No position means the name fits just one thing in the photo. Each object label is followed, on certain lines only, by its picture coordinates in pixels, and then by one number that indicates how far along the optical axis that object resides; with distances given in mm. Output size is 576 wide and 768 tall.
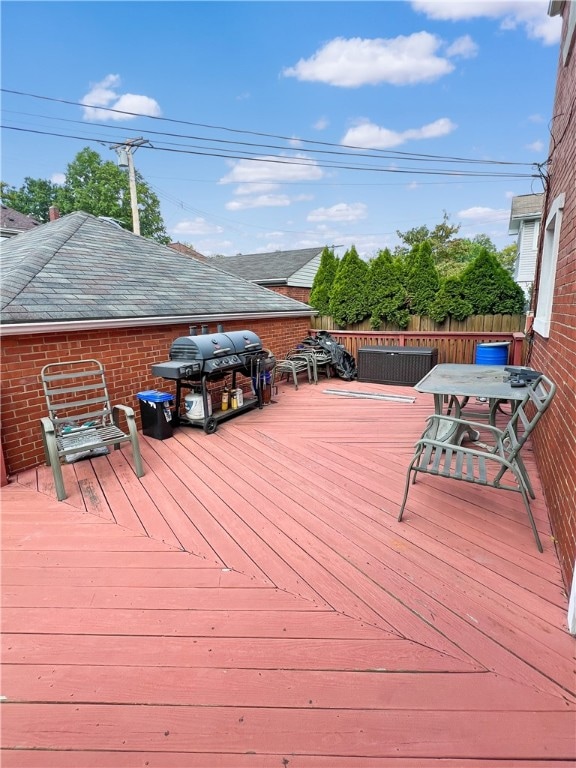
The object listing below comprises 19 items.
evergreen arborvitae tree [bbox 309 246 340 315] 9180
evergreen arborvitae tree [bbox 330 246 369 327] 8273
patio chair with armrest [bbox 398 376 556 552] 2240
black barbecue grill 4148
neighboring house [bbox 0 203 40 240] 13805
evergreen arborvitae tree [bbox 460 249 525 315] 6953
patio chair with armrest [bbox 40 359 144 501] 2928
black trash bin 4152
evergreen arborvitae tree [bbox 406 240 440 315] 7547
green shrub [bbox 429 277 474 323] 7273
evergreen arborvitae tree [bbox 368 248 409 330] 7941
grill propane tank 4480
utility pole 13489
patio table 2906
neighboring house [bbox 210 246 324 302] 15547
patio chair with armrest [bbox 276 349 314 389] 6957
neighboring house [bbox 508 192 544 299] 13156
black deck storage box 6824
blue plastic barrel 6262
